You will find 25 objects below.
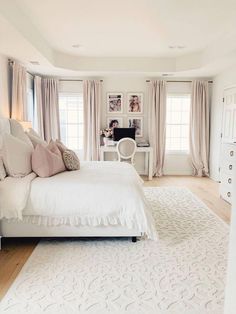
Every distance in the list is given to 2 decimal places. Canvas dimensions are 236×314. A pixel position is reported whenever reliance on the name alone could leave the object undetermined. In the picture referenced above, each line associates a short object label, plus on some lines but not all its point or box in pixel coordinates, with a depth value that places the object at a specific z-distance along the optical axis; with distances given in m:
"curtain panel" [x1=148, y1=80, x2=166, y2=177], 6.28
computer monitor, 6.23
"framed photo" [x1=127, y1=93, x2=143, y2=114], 6.43
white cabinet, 4.31
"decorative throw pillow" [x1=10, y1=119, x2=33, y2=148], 3.17
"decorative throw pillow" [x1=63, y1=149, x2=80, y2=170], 3.23
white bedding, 2.58
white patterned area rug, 1.83
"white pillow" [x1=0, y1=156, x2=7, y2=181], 2.64
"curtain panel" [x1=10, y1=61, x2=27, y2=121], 4.61
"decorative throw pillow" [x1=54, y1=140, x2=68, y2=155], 3.33
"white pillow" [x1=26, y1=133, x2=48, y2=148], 3.39
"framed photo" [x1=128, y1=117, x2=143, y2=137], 6.48
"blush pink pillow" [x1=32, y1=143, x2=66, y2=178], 2.81
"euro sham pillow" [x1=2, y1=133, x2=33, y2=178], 2.70
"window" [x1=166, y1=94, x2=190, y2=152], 6.45
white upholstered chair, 5.68
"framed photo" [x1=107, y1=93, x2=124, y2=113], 6.41
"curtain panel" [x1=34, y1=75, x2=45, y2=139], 5.96
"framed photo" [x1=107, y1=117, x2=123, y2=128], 6.46
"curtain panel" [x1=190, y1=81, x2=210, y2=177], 6.26
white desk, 6.03
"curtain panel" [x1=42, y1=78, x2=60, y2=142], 6.18
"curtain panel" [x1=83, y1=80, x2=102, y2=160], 6.25
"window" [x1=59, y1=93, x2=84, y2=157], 6.43
